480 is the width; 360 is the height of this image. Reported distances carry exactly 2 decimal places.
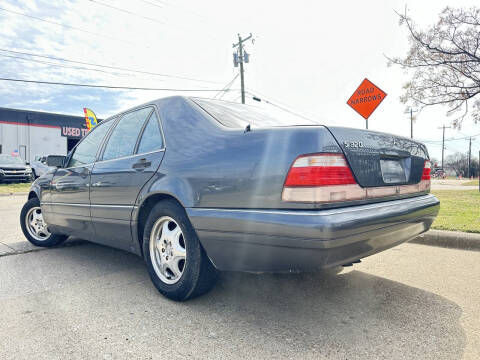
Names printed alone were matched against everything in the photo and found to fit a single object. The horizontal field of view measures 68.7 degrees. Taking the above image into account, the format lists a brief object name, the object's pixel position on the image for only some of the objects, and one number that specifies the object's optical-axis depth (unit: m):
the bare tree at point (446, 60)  10.65
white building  26.83
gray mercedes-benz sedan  1.96
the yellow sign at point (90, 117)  24.20
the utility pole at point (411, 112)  12.41
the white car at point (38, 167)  22.11
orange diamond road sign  7.04
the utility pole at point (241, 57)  21.97
